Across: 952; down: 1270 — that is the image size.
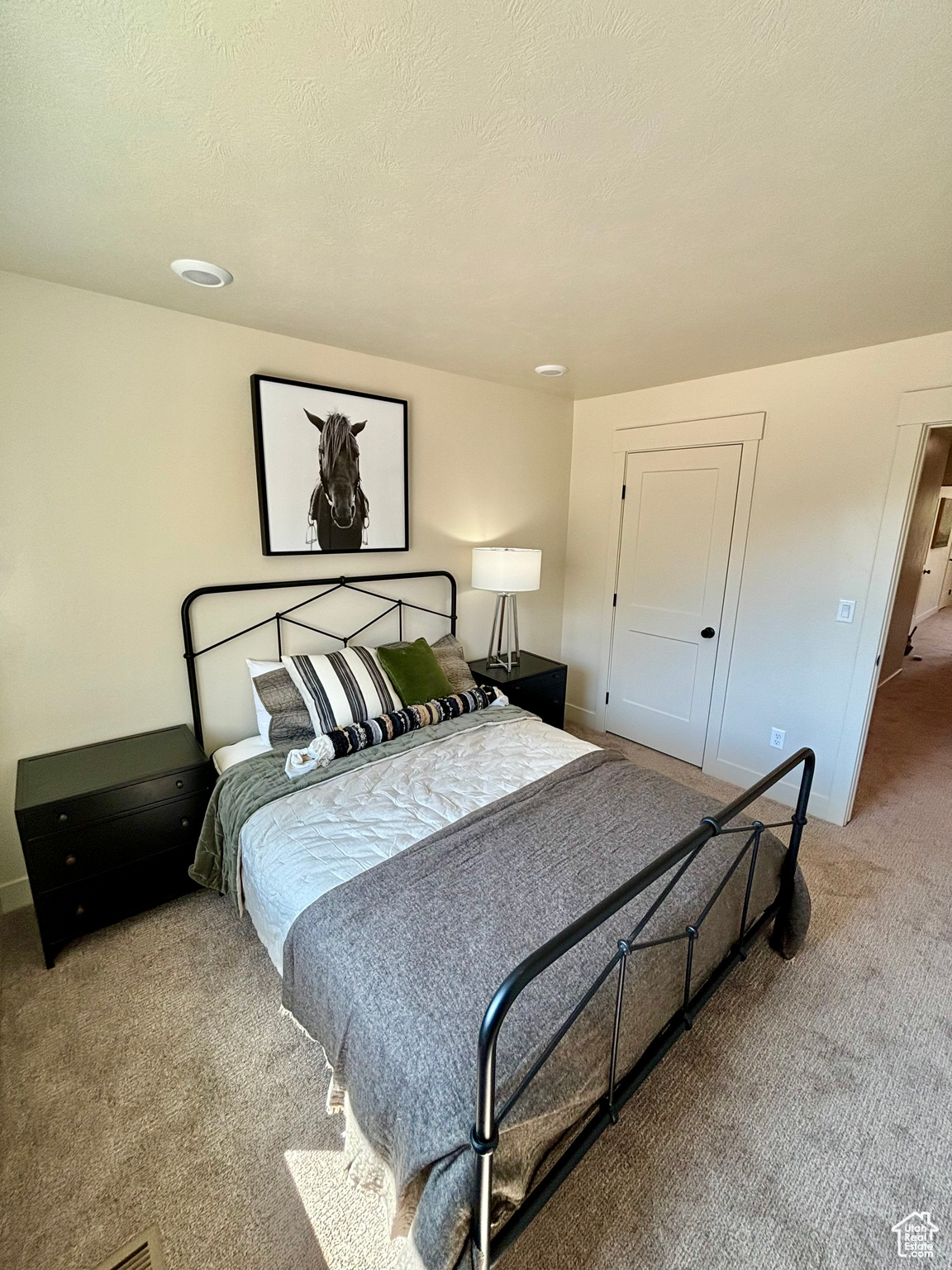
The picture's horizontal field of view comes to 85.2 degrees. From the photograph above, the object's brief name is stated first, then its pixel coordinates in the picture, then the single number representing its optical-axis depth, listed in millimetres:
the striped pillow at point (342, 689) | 2467
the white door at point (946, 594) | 8609
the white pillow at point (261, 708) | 2461
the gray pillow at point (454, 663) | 3039
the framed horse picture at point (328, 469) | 2529
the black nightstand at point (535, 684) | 3271
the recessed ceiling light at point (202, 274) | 1776
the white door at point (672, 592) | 3268
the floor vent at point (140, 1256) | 1159
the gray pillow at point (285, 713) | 2406
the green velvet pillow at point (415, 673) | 2727
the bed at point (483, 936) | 1022
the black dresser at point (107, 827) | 1884
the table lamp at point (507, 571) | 3145
